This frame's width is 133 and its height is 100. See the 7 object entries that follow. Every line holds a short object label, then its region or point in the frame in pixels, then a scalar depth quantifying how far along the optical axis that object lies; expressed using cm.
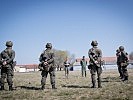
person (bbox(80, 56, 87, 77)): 2655
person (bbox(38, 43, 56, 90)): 1245
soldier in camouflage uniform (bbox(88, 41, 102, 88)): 1259
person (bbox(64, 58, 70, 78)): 2610
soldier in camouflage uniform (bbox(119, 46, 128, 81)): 1609
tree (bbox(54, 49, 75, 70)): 12202
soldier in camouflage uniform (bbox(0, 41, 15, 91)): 1224
